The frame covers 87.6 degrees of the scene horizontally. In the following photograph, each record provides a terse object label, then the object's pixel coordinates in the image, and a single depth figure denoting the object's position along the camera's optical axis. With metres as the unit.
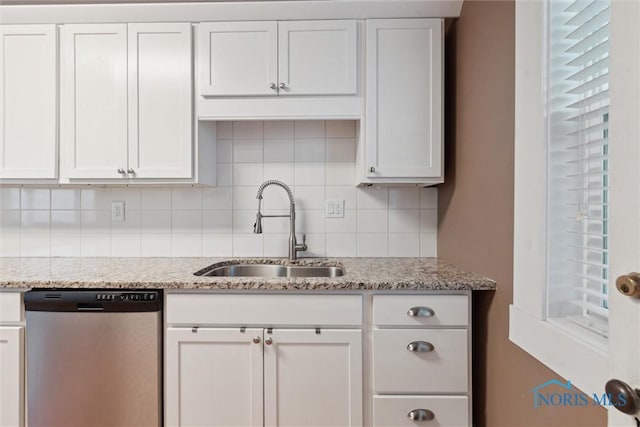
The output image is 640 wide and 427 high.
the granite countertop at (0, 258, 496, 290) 1.35
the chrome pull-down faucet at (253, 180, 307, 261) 1.84
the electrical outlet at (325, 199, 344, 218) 2.01
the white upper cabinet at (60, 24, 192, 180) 1.68
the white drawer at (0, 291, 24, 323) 1.38
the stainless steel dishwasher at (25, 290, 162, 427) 1.36
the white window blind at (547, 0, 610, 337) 0.84
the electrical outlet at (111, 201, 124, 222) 2.03
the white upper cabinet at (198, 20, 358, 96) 1.64
